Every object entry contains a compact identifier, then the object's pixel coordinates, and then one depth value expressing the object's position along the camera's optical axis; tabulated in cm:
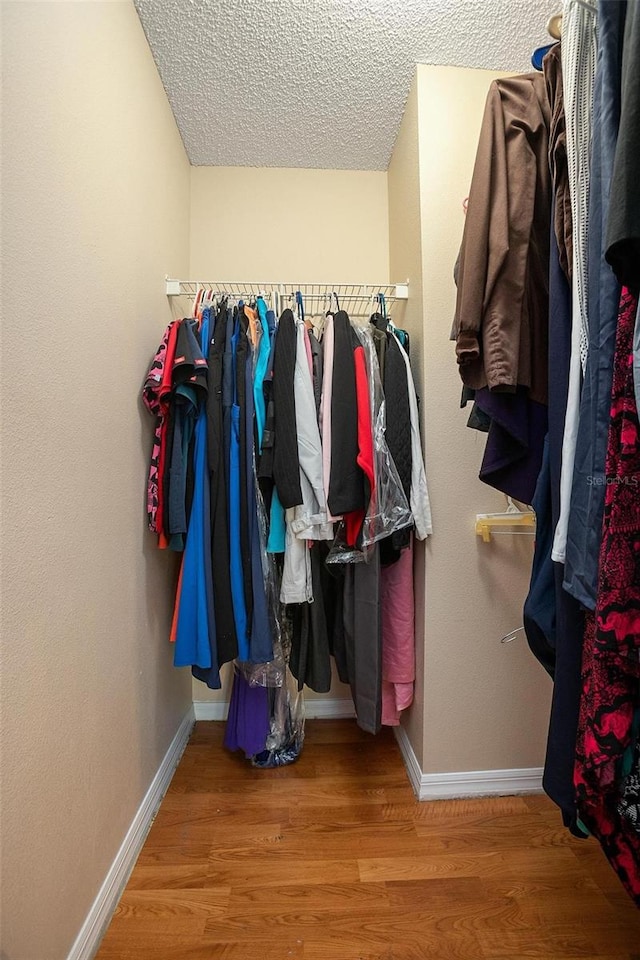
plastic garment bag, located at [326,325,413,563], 139
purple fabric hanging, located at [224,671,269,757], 161
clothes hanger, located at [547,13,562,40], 77
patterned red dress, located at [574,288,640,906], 53
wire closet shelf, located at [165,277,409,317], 162
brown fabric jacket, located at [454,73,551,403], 87
